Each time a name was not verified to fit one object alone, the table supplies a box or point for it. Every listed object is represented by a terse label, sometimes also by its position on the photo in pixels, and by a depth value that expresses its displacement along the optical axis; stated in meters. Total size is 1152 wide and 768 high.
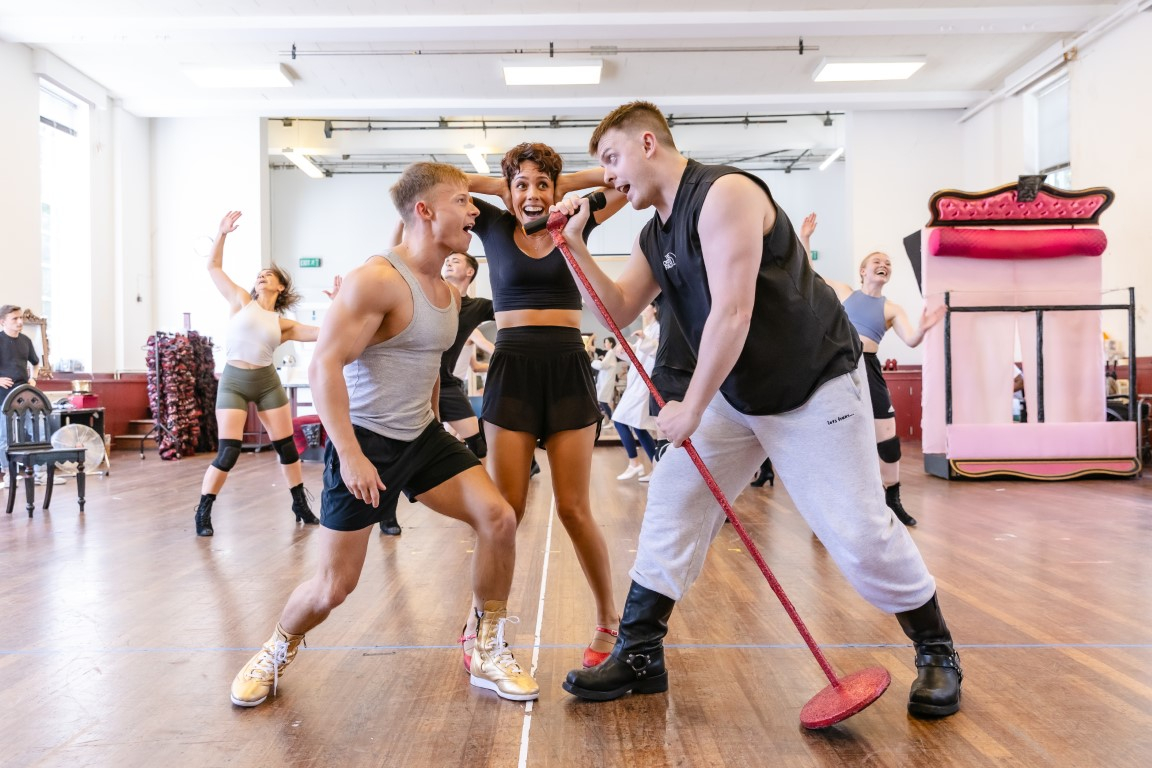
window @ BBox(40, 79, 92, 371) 11.05
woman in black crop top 2.54
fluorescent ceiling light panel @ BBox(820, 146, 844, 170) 14.24
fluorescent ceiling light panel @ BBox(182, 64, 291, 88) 10.77
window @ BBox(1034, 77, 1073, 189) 10.54
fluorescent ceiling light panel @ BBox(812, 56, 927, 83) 10.59
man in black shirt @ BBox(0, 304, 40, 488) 7.81
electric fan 6.19
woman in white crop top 5.01
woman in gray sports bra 4.71
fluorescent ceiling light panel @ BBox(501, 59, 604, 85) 10.47
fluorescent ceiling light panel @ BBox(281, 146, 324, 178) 14.00
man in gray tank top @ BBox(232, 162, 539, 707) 2.14
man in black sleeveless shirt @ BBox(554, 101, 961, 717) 1.94
